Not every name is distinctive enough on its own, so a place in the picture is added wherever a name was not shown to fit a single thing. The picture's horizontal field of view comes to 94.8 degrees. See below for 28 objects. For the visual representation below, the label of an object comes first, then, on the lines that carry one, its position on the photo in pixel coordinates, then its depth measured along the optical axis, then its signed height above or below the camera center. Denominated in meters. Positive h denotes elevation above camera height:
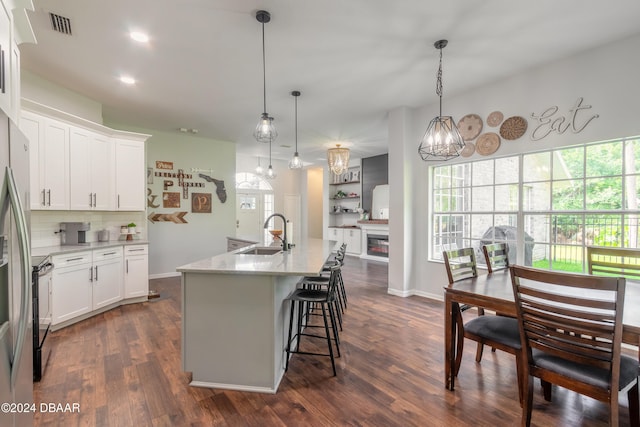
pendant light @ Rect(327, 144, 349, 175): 5.64 +0.98
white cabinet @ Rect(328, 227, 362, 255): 8.57 -0.82
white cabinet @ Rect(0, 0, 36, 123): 1.27 +0.80
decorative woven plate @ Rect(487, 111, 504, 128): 3.65 +1.15
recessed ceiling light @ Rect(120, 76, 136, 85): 3.50 +1.58
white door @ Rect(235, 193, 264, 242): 8.62 -0.12
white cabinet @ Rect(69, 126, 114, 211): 3.68 +0.53
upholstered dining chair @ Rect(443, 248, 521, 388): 1.91 -0.84
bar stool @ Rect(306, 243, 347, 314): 2.83 -0.71
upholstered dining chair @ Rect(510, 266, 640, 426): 1.35 -0.68
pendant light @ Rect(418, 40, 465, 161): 2.60 +0.64
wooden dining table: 1.78 -0.56
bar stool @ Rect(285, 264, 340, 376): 2.36 -0.72
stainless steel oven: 2.28 -0.85
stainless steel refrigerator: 1.08 -0.28
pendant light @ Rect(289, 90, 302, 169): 4.27 +0.69
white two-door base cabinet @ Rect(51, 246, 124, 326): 3.21 -0.87
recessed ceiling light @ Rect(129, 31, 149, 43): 2.66 +1.59
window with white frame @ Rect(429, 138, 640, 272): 2.89 +0.08
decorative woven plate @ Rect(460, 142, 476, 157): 3.93 +0.81
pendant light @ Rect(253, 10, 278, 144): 2.41 +0.81
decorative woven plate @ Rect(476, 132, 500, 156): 3.70 +0.85
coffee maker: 3.81 -0.30
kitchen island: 2.14 -0.86
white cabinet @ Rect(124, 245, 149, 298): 4.12 -0.87
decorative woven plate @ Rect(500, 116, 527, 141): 3.46 +0.98
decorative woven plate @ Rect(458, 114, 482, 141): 3.87 +1.12
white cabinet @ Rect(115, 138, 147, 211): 4.27 +0.51
